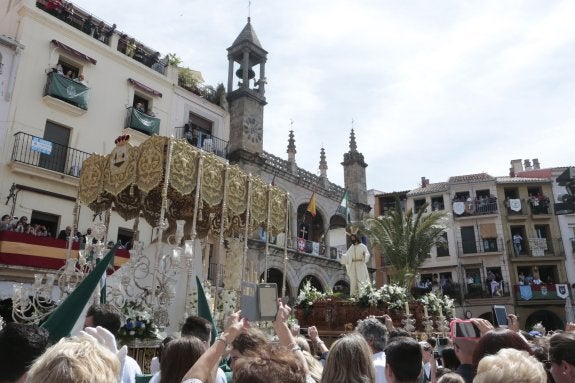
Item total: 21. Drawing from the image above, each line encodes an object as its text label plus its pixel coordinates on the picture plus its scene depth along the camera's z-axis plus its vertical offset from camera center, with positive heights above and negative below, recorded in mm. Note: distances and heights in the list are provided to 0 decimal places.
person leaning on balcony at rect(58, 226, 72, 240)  15111 +2612
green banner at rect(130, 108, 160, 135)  18734 +7902
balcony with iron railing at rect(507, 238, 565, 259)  32531 +4476
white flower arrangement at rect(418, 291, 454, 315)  11109 +161
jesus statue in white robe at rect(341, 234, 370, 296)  12645 +1354
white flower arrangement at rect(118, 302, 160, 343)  6884 -216
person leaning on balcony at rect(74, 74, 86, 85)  17417 +8973
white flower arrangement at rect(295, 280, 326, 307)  11227 +349
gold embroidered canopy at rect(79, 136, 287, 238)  9492 +2886
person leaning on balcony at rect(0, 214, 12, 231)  13320 +2631
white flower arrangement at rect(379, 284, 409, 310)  10341 +319
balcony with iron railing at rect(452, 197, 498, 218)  34281 +7832
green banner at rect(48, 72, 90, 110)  16391 +8190
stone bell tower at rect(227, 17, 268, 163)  22141 +10728
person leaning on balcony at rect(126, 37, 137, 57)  19922 +11574
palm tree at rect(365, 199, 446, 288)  18172 +2946
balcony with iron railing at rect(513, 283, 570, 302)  30109 +1204
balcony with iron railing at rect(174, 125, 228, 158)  20438 +7964
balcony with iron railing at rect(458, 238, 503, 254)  33406 +4760
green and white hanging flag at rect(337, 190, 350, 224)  26250 +6064
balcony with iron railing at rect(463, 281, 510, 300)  31391 +1412
